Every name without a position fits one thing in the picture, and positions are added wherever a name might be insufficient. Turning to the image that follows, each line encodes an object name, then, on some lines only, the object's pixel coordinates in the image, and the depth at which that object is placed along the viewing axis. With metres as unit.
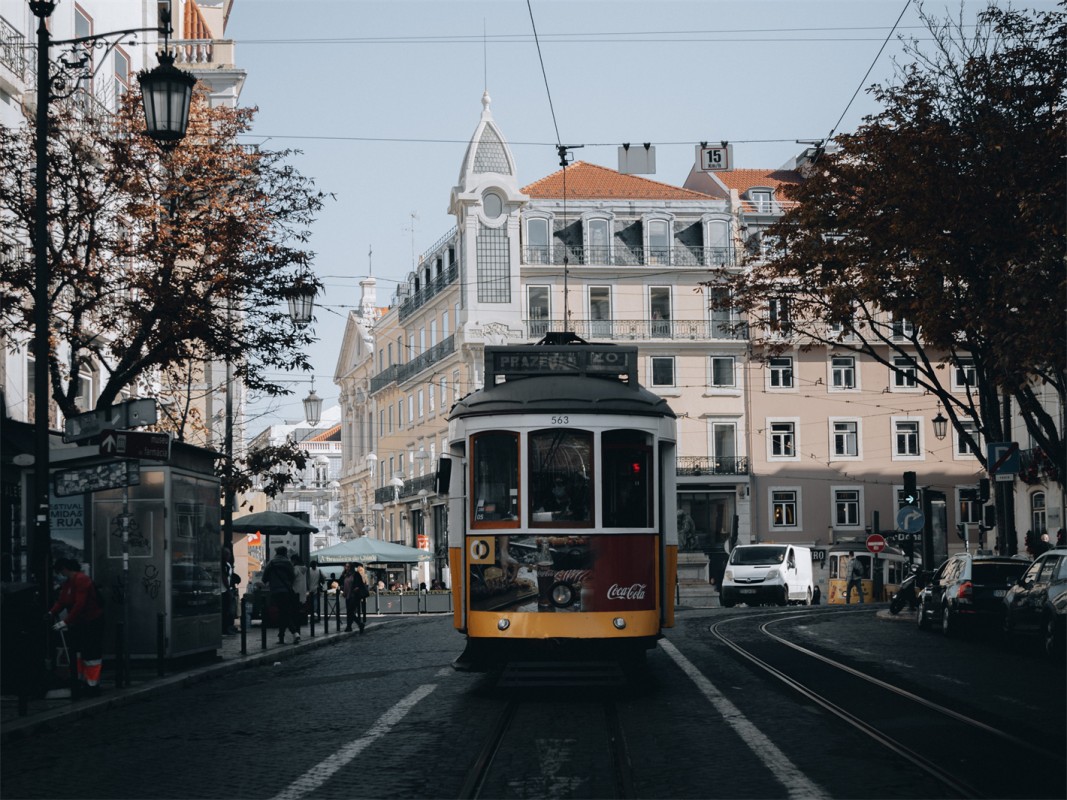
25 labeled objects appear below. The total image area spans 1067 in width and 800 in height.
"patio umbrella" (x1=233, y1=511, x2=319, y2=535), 34.06
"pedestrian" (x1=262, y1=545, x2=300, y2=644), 27.08
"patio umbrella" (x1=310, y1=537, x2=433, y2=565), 44.31
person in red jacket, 17.08
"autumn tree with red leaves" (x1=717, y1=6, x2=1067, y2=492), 21.02
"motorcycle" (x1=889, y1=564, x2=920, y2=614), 34.50
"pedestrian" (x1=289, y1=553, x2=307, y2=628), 35.44
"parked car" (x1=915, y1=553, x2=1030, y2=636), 26.36
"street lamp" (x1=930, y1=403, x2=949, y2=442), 42.72
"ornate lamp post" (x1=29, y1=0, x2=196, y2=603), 16.20
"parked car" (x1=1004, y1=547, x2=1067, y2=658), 21.42
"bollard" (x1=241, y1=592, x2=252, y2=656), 23.86
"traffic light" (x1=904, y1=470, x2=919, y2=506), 34.53
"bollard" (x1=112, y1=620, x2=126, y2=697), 17.56
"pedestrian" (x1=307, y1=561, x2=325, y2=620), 36.97
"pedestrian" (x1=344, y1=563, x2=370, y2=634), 33.34
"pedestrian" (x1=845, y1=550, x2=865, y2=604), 53.19
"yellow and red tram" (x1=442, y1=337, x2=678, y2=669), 15.56
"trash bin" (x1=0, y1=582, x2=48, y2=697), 16.14
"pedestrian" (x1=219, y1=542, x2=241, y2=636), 31.34
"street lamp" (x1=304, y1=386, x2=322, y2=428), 40.31
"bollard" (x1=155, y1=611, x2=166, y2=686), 19.34
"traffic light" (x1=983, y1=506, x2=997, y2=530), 41.80
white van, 45.19
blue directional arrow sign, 34.44
